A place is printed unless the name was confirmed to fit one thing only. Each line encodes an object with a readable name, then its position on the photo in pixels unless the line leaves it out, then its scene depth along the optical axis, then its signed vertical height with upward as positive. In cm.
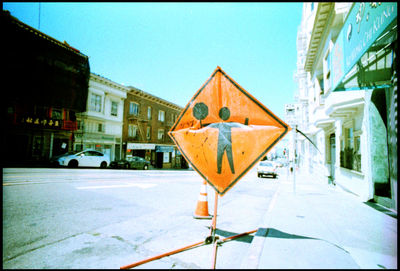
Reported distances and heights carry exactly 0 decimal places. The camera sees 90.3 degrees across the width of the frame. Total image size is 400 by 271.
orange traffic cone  500 -142
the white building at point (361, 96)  404 +195
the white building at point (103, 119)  2312 +363
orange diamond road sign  292 +32
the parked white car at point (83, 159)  1673 -107
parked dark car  2270 -167
